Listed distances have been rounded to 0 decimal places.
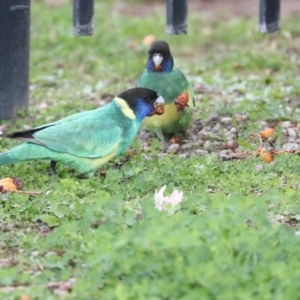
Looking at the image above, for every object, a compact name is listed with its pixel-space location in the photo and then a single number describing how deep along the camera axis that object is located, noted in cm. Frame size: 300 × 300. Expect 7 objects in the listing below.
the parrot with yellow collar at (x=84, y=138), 869
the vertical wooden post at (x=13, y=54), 1091
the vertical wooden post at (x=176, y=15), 1136
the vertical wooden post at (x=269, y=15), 1148
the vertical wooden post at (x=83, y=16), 1112
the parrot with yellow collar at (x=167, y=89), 1041
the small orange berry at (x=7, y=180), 847
